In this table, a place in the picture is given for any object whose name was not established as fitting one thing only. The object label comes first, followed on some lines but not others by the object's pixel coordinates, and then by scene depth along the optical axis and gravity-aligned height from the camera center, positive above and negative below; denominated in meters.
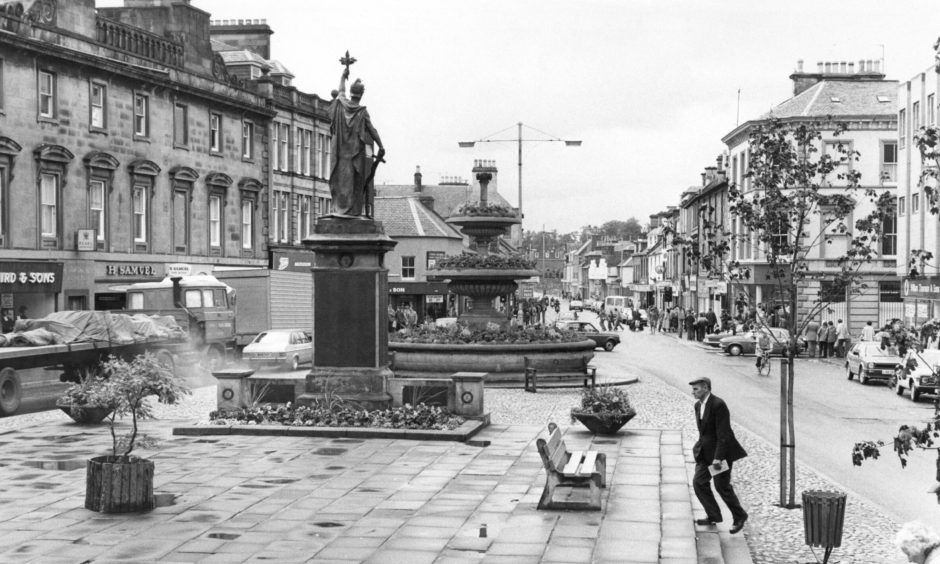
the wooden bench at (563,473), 12.52 -2.16
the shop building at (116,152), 37.97 +4.72
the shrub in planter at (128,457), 12.09 -1.90
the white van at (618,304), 93.83 -2.24
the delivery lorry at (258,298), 40.81 -0.73
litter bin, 10.70 -2.22
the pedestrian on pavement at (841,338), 45.69 -2.38
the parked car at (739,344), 48.06 -2.77
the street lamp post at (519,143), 62.67 +7.37
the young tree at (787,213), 13.67 +0.76
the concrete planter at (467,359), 29.30 -2.06
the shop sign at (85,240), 40.34 +1.31
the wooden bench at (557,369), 28.12 -2.34
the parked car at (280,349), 33.38 -2.07
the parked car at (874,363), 33.06 -2.45
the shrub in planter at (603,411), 19.06 -2.20
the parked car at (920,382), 27.19 -2.48
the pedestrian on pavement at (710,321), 58.79 -2.26
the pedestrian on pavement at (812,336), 45.81 -2.33
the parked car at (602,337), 47.12 -2.42
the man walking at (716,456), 11.61 -1.78
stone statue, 19.58 +2.06
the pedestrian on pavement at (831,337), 45.72 -2.36
